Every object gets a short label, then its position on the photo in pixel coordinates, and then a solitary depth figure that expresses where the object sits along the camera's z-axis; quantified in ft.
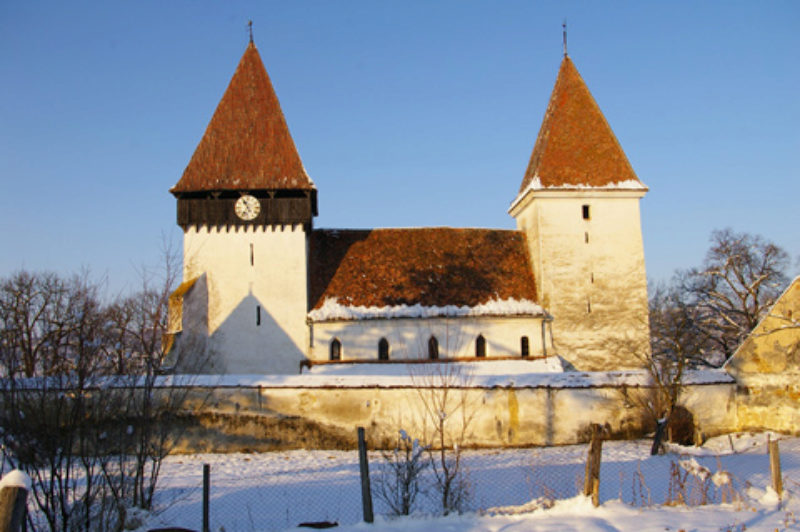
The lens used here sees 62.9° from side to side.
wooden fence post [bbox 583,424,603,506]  29.01
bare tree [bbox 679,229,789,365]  110.83
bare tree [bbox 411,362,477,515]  54.75
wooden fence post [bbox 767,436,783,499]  31.19
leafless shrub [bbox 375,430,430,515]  28.91
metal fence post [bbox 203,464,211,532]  28.17
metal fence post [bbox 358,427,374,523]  27.91
